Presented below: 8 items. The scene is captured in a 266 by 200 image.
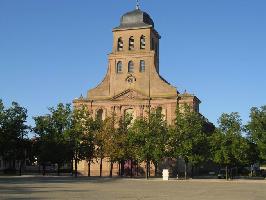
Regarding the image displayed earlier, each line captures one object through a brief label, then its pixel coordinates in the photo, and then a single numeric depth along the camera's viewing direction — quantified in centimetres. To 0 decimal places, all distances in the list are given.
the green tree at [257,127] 6907
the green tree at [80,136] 7044
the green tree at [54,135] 6862
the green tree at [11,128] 6794
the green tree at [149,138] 6888
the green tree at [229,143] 6625
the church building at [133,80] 8425
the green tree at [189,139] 6751
